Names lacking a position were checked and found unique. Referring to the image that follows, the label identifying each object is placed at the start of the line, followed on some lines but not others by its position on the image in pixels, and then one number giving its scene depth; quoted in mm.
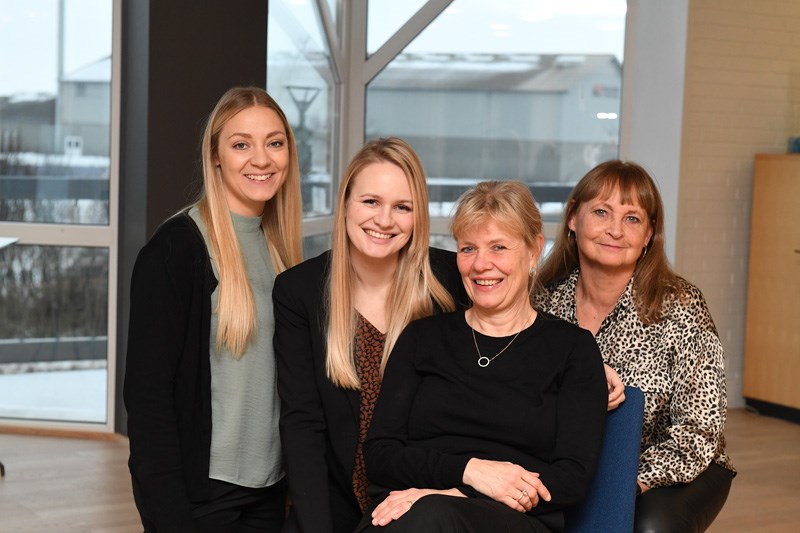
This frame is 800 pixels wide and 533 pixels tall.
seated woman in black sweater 2252
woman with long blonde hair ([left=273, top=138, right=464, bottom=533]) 2447
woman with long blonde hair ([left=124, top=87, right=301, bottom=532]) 2299
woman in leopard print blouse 2604
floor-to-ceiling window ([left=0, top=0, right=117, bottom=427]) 5402
